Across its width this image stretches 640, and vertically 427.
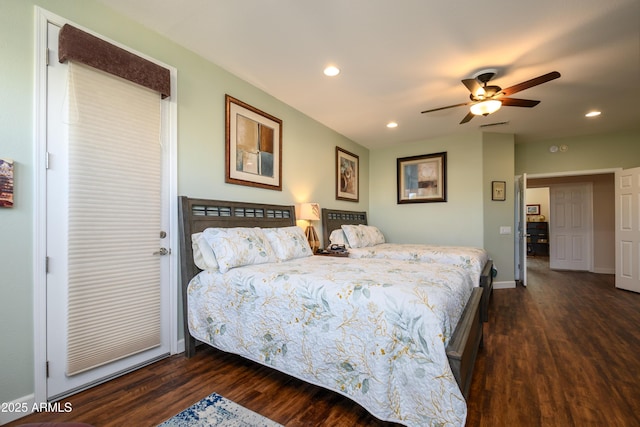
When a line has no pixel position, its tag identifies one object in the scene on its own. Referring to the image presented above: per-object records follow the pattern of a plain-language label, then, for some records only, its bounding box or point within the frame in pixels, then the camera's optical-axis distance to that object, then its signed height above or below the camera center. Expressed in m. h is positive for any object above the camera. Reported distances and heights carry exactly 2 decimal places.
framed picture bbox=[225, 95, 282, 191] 3.01 +0.77
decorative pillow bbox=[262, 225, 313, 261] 2.86 -0.31
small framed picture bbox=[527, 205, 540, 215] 9.81 +0.11
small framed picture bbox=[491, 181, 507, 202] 5.10 +0.42
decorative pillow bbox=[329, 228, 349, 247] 4.29 -0.38
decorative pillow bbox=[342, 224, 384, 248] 4.39 -0.36
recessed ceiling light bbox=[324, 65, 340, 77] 2.90 +1.49
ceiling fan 2.75 +1.20
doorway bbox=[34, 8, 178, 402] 1.78 -0.15
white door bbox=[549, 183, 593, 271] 6.55 -0.32
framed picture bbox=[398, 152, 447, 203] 5.30 +0.68
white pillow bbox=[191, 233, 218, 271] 2.43 -0.33
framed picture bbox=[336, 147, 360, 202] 4.95 +0.70
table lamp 3.78 -0.03
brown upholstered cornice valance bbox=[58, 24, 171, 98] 1.84 +1.11
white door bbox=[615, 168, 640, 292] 4.61 -0.28
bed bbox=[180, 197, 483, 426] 1.44 -0.69
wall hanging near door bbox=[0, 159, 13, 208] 1.64 +0.18
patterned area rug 1.63 -1.21
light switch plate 5.16 -0.29
